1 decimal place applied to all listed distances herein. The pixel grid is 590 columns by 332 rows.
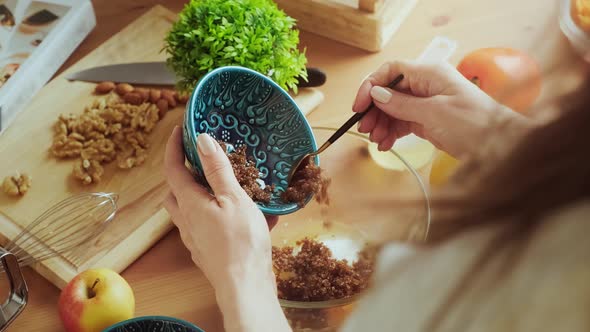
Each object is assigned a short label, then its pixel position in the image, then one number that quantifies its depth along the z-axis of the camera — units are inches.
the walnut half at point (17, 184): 43.3
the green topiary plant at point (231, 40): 41.0
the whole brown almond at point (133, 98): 47.1
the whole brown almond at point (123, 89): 47.8
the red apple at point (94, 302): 37.4
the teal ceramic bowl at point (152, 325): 34.9
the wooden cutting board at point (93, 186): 41.4
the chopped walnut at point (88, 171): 43.8
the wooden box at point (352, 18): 49.4
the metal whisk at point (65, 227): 41.3
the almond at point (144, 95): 47.2
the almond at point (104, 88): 48.2
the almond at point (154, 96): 47.1
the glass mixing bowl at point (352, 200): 41.0
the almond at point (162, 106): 46.8
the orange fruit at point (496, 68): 43.8
